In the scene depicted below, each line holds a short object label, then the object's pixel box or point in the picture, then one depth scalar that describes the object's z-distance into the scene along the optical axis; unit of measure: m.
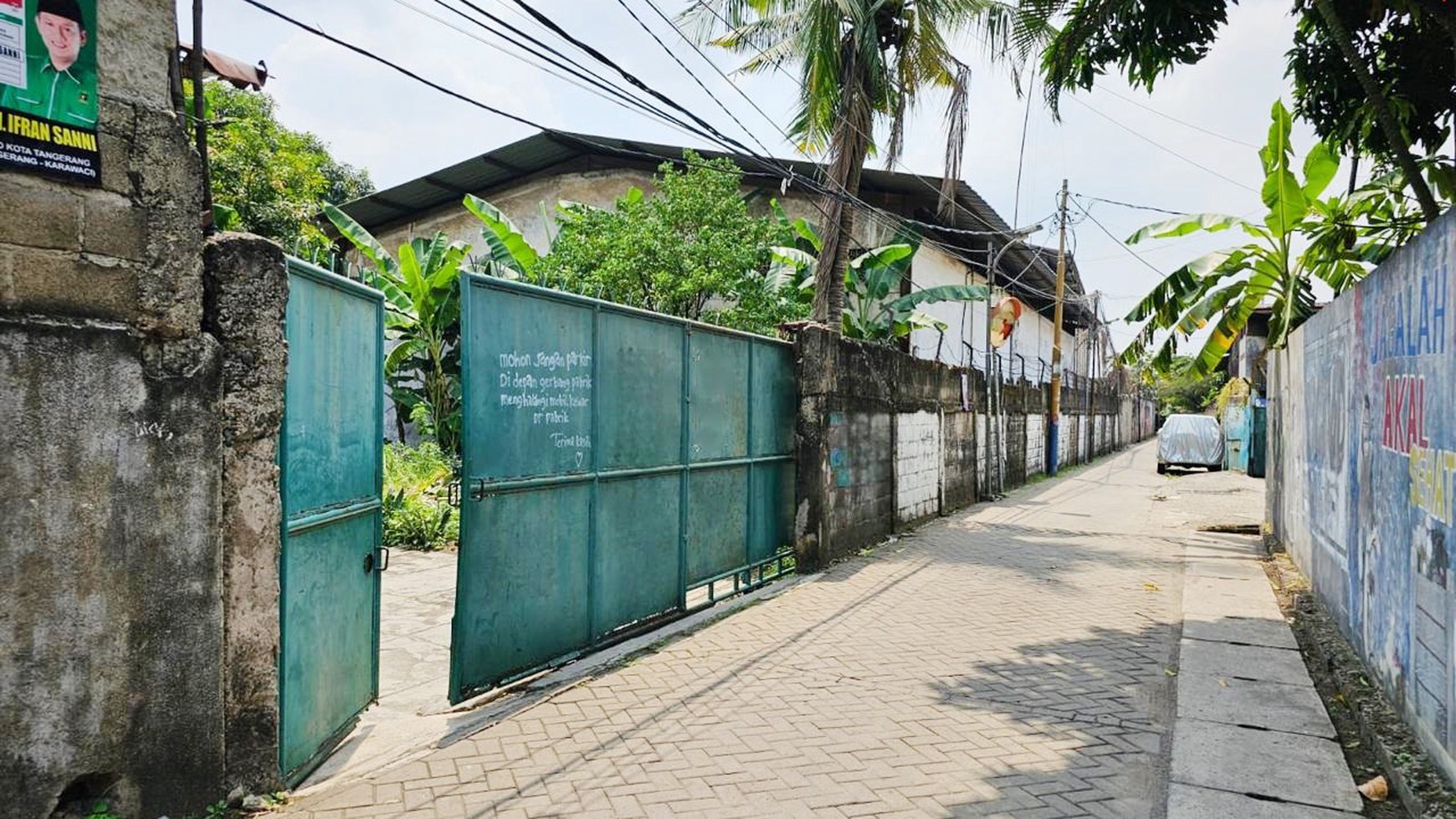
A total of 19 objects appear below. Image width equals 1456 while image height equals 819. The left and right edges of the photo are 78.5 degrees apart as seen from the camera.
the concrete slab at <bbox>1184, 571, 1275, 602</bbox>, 8.52
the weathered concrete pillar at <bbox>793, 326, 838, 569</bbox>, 9.21
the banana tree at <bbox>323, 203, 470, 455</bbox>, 15.11
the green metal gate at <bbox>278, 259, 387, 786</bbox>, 3.90
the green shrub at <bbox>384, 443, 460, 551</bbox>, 11.09
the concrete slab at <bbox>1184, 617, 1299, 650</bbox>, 6.71
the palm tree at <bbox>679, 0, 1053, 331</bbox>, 12.01
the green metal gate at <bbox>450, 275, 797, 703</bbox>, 5.07
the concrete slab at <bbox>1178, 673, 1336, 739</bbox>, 4.95
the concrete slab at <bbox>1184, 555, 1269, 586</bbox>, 9.63
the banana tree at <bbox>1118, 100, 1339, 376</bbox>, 10.43
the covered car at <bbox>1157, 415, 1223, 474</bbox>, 27.31
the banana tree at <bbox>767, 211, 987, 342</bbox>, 15.78
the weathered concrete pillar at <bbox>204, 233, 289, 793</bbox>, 3.56
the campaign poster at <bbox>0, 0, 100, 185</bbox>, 3.04
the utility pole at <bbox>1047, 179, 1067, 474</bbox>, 24.42
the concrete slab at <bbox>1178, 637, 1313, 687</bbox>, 5.86
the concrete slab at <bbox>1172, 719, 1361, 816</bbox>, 4.02
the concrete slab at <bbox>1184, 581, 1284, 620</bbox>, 7.71
